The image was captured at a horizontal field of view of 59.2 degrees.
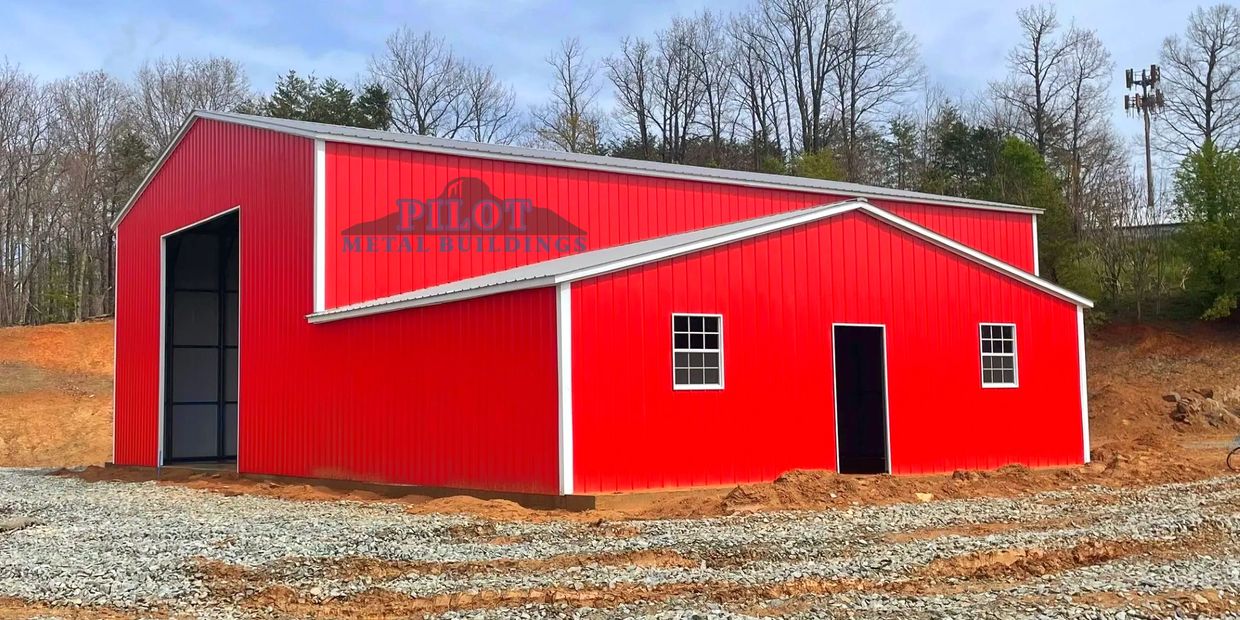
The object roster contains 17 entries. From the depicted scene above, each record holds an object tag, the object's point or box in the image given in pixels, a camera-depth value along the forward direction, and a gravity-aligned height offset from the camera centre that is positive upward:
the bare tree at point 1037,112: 45.22 +10.82
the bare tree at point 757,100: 51.31 +13.08
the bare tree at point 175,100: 50.34 +13.24
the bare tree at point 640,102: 52.22 +13.24
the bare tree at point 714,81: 52.62 +14.27
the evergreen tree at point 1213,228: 32.81 +4.23
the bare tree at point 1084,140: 43.22 +9.51
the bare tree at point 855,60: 49.69 +14.34
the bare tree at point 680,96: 51.69 +13.53
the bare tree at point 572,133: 51.31 +11.62
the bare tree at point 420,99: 51.09 +13.36
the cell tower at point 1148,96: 49.19 +12.25
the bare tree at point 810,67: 49.69 +14.24
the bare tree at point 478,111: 51.97 +12.83
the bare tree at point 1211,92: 48.22 +12.34
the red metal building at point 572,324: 13.16 +0.74
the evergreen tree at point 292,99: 46.19 +12.09
